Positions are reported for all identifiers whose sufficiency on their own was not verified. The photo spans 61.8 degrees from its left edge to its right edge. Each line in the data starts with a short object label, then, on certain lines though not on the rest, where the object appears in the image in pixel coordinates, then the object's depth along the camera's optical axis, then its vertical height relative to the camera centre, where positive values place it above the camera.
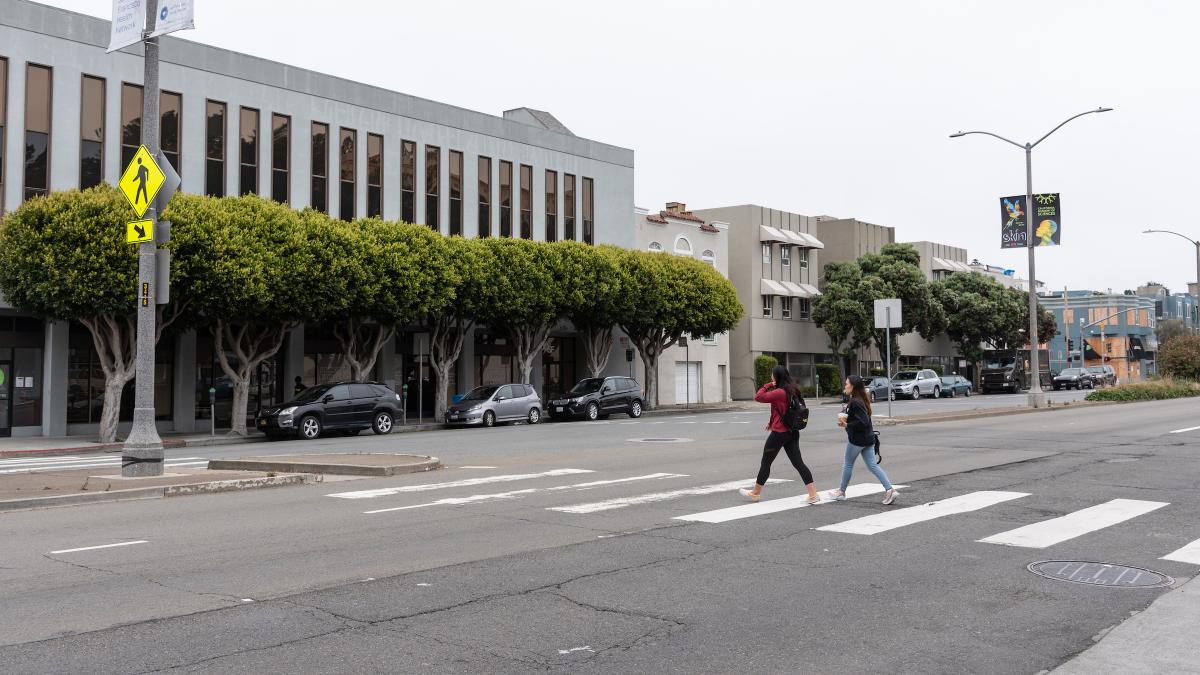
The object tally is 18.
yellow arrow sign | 14.67 +2.28
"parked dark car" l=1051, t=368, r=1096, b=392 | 67.12 +0.05
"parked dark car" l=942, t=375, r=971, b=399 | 58.53 -0.36
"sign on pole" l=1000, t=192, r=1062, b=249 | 31.72 +5.11
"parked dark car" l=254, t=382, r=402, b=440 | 27.39 -0.75
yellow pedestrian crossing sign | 14.64 +3.03
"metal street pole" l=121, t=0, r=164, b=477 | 14.55 +0.65
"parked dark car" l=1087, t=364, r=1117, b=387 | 69.25 +0.33
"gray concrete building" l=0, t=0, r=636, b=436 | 27.83 +7.48
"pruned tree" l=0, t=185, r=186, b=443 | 24.25 +3.15
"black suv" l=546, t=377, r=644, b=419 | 35.34 -0.61
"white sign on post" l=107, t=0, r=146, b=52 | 14.54 +5.33
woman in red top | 11.51 -0.57
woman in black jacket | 11.48 -0.54
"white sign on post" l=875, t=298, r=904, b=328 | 26.97 +1.81
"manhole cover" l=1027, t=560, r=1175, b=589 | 7.67 -1.54
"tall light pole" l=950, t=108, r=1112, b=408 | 31.94 +4.25
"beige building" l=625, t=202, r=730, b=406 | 47.71 +1.98
